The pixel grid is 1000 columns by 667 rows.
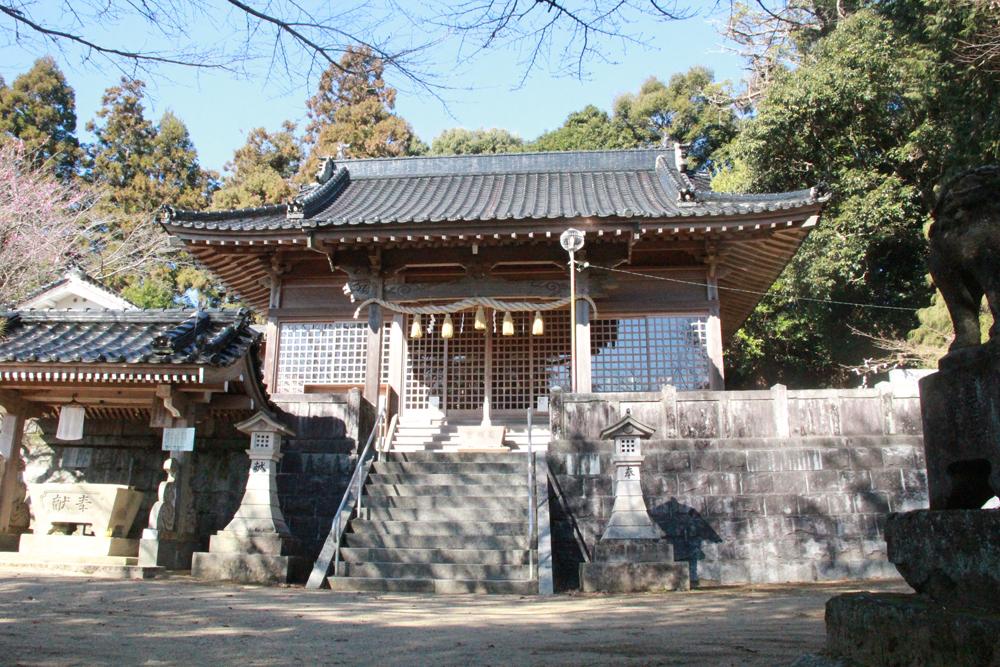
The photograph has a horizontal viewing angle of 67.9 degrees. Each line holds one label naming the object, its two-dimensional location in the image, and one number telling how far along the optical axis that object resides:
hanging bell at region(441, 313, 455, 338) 13.41
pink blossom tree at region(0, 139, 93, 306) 20.75
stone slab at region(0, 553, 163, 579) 8.85
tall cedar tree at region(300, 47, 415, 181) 33.44
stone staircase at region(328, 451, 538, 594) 8.54
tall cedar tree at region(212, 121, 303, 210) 31.86
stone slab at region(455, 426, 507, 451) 12.60
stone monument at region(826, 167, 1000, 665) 2.83
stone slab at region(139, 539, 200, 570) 9.45
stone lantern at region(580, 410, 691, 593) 8.23
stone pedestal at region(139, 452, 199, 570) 9.52
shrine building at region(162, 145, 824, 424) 12.41
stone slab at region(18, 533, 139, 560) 9.47
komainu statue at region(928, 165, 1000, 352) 3.41
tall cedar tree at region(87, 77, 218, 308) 28.39
